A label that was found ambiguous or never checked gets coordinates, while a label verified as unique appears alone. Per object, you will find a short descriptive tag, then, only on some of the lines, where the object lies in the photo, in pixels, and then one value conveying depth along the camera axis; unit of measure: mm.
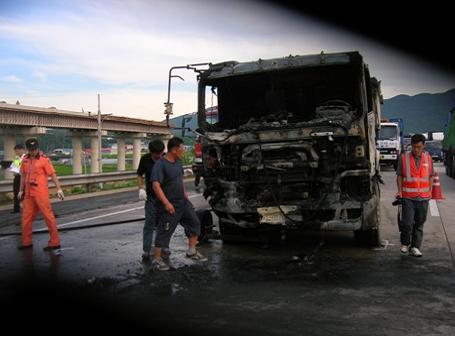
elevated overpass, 32094
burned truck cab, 7008
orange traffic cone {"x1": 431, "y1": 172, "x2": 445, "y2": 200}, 7426
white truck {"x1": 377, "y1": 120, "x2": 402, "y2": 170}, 25547
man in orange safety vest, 7164
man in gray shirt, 6551
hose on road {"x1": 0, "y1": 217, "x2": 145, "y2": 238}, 9329
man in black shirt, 7199
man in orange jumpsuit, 7922
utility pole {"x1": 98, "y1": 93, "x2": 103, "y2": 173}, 38156
